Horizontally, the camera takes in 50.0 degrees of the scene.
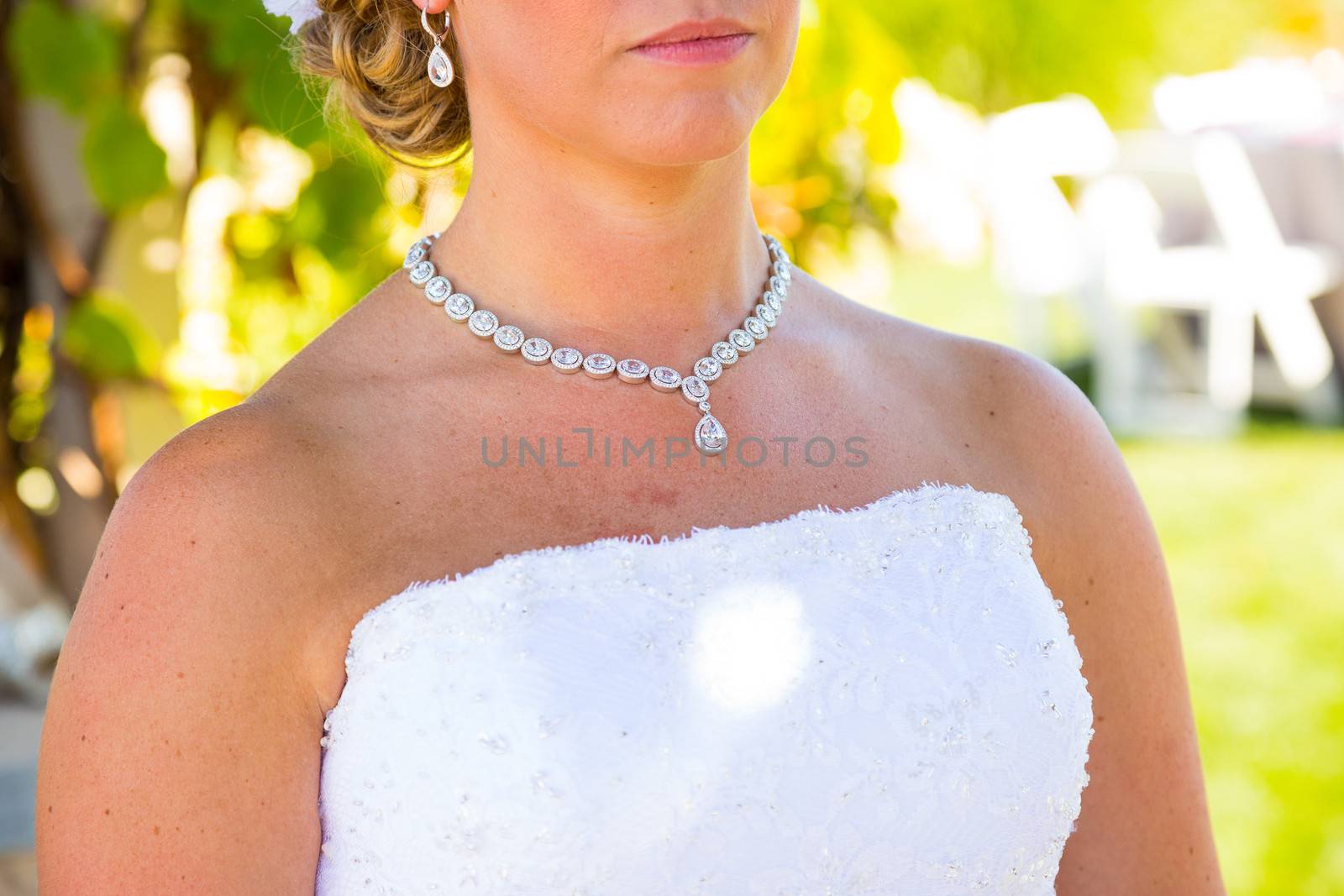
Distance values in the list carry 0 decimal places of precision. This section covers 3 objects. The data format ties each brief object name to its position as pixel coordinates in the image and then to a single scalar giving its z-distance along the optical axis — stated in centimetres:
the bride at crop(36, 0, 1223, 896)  130
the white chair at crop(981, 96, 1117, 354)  782
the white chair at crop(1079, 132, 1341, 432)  705
